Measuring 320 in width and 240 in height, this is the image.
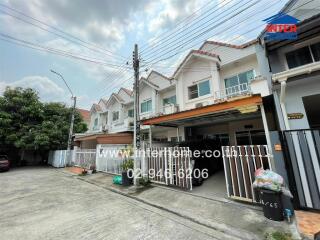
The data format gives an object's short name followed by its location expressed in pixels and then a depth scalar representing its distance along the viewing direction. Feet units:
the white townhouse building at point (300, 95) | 14.71
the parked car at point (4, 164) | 46.80
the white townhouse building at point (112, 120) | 41.68
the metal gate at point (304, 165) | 14.33
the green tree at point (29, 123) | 50.11
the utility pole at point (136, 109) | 26.16
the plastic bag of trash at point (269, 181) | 13.35
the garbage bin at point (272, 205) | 13.02
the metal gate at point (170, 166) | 21.93
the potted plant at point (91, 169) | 39.57
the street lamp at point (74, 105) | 51.11
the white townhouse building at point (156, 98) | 43.34
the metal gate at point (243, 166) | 16.39
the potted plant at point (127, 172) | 26.32
